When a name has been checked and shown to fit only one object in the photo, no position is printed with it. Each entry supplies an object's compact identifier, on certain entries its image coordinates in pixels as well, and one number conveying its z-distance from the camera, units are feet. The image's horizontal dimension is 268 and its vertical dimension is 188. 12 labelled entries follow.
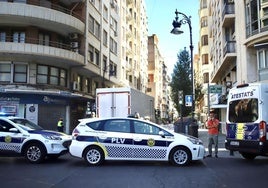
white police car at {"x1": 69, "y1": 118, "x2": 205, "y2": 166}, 37.50
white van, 37.35
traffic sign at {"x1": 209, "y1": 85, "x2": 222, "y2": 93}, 64.53
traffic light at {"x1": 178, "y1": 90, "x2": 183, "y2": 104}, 69.47
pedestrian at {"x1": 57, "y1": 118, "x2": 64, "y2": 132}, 79.05
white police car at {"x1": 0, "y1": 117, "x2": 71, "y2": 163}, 40.47
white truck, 59.21
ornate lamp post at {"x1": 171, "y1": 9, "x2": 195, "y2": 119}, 63.98
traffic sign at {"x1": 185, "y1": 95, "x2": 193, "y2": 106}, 69.05
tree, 121.44
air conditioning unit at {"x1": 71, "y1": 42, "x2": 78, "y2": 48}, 100.44
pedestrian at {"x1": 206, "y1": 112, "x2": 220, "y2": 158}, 45.03
